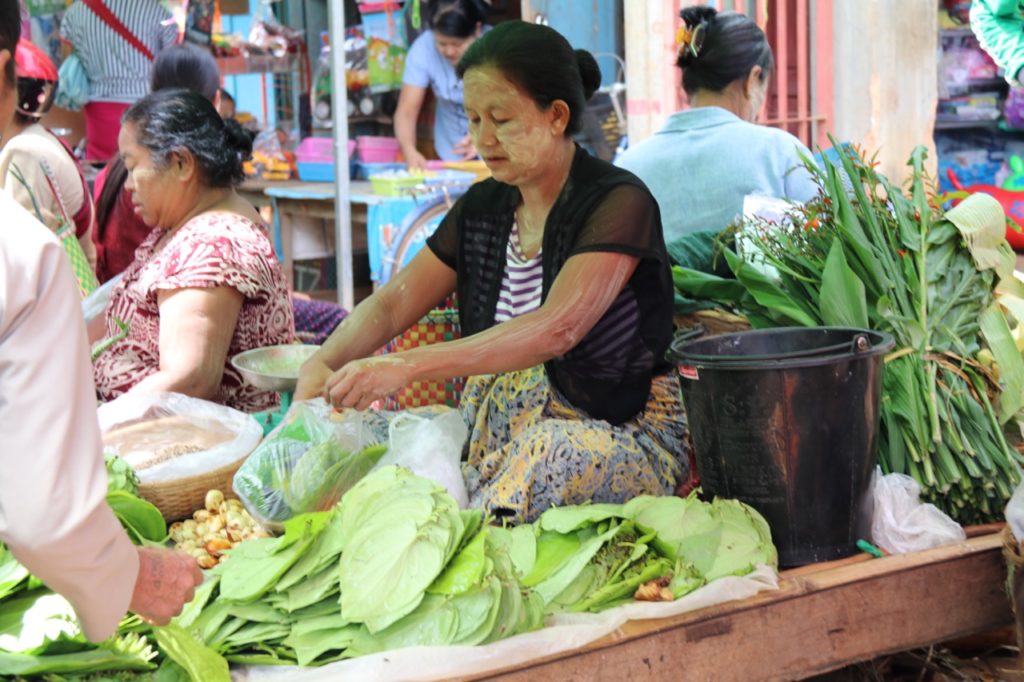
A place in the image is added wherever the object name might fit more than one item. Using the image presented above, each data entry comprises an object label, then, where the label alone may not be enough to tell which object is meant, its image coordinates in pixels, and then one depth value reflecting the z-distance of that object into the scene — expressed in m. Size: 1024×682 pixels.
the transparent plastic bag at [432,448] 2.86
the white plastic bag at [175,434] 2.98
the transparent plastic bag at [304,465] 2.70
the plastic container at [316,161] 7.64
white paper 2.10
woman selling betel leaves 2.69
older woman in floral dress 3.37
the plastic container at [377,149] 7.38
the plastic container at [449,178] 6.08
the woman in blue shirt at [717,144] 4.00
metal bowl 3.24
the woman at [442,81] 6.80
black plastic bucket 2.54
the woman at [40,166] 4.22
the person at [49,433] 1.42
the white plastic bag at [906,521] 2.67
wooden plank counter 2.26
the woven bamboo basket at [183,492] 2.86
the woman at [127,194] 4.75
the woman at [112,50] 6.64
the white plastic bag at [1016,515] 2.56
